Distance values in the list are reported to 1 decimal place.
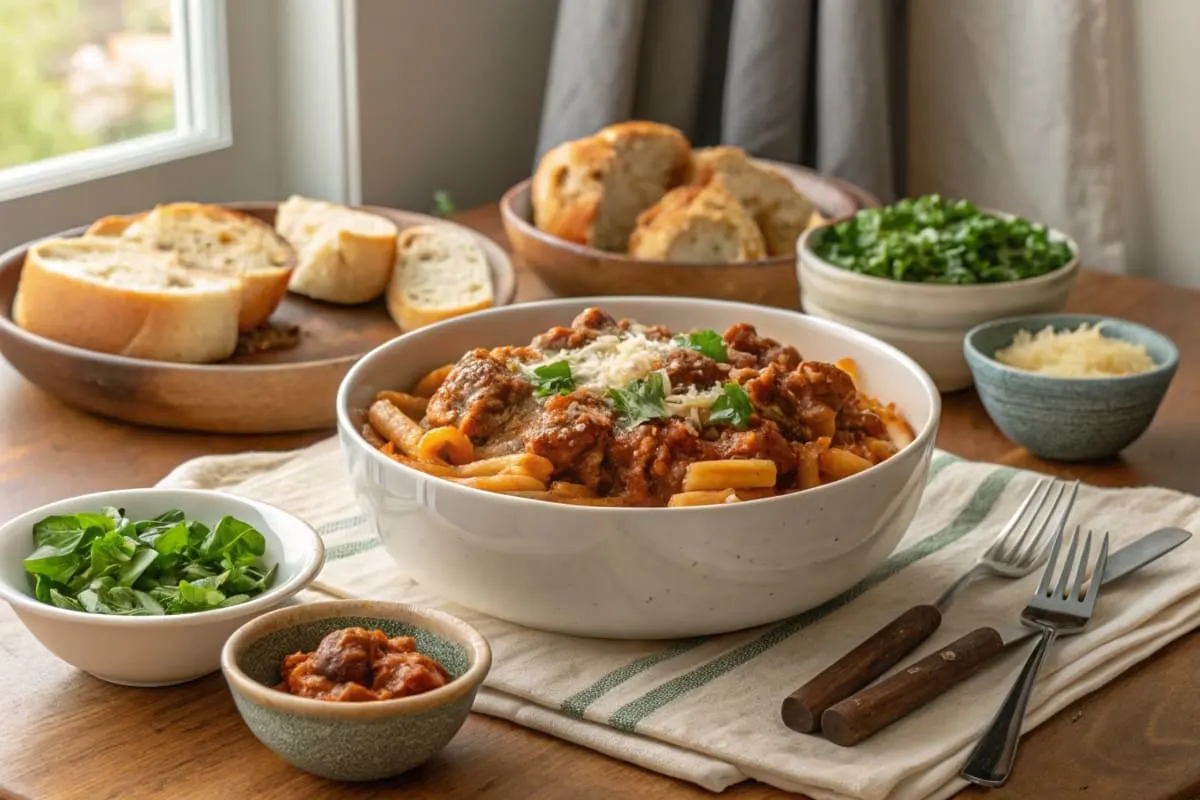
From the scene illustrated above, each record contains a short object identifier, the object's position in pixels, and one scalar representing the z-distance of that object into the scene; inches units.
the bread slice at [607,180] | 56.3
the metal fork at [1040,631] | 38.7
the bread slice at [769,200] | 56.7
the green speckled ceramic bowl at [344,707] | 37.2
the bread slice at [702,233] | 54.7
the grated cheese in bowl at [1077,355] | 48.2
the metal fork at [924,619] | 39.4
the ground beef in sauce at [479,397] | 42.2
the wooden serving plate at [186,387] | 48.3
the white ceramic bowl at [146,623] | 39.0
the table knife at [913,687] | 38.9
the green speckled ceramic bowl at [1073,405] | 47.5
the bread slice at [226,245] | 52.1
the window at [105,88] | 57.5
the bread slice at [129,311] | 49.6
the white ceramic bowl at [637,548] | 39.8
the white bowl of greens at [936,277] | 50.6
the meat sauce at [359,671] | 37.7
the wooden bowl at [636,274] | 53.7
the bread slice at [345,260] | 53.6
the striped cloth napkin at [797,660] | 38.6
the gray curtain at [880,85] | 62.4
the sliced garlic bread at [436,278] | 53.0
